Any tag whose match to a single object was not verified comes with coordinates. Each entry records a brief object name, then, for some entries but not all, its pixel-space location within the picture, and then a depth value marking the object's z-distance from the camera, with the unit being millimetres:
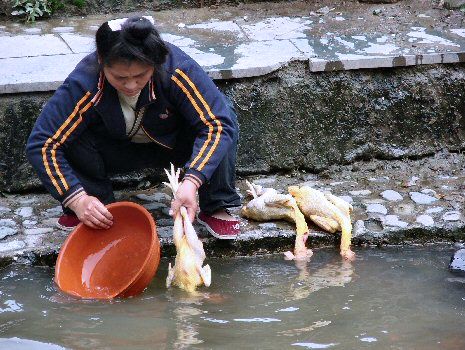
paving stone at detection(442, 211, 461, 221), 8977
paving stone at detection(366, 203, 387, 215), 9153
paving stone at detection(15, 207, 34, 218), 9146
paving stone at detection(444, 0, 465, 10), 11815
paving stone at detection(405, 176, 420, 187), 9800
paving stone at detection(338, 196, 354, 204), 9385
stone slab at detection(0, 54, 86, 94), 9279
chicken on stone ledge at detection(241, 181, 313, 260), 8646
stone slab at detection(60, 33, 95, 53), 10453
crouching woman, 7597
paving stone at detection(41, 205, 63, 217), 9167
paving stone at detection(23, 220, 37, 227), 8920
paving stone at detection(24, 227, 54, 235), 8709
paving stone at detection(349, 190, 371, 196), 9589
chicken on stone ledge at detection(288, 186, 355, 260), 8660
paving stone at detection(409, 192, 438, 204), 9350
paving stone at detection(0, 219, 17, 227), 8864
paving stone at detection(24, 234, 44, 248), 8498
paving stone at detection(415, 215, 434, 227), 8920
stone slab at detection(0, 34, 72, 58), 10300
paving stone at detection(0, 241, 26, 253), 8406
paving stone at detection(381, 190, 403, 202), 9413
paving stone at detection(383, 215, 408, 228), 8903
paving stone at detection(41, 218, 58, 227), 8920
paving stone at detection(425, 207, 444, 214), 9124
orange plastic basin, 7885
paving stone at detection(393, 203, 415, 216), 9124
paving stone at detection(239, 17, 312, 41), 10892
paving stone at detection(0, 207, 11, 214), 9205
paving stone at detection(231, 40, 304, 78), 9688
